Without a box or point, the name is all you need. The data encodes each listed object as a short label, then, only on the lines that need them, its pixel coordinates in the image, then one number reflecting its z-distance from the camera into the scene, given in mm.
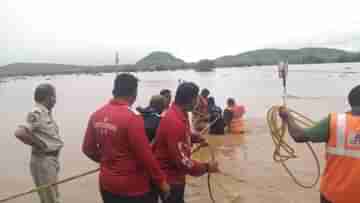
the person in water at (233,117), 10977
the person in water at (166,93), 6570
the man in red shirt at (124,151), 2768
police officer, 3785
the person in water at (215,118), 10719
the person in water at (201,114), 10195
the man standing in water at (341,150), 2756
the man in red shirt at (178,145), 3152
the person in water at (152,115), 4086
